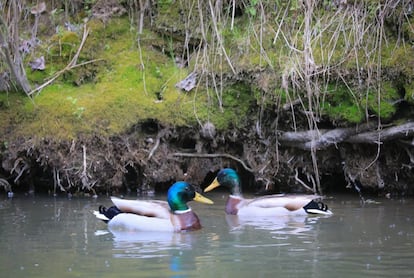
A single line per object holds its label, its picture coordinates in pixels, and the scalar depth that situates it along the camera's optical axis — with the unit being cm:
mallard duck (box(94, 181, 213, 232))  1648
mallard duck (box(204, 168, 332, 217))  1875
